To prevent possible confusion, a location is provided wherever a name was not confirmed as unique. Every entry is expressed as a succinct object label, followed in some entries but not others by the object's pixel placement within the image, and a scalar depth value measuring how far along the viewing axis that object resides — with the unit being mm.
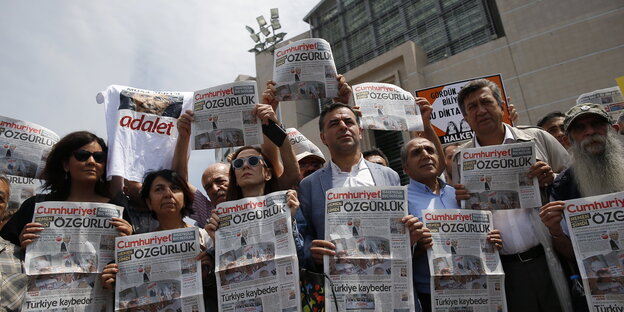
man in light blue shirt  3160
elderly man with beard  3046
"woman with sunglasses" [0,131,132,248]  3662
